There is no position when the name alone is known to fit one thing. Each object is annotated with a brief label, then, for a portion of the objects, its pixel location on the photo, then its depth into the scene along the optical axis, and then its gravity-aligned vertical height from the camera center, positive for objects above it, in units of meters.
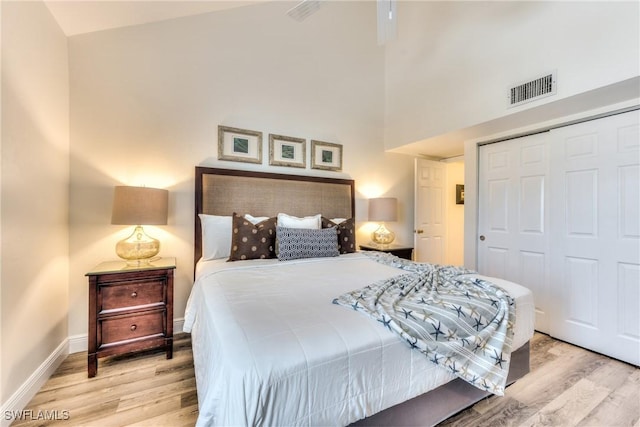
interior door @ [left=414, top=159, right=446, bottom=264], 4.03 +0.01
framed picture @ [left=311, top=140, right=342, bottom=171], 3.38 +0.75
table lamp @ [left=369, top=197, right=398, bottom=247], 3.51 -0.02
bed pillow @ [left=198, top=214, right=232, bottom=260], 2.49 -0.24
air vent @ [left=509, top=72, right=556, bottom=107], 2.23 +1.09
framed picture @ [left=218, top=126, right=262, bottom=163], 2.85 +0.75
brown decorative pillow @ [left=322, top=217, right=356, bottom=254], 2.85 -0.24
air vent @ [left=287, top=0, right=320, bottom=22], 1.72 +1.37
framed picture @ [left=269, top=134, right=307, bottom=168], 3.12 +0.74
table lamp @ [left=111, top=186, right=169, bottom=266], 2.07 -0.03
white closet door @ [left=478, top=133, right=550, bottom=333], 2.72 -0.02
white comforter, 0.84 -0.54
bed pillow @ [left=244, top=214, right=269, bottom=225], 2.66 -0.07
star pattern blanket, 1.17 -0.51
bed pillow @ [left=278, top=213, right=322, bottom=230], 2.70 -0.10
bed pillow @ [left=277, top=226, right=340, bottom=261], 2.40 -0.29
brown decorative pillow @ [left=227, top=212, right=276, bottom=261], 2.39 -0.26
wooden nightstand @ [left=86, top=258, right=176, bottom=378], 1.88 -0.73
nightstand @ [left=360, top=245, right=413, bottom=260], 3.37 -0.48
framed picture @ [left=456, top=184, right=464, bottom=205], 4.80 +0.34
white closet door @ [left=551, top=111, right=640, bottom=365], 2.13 -0.20
